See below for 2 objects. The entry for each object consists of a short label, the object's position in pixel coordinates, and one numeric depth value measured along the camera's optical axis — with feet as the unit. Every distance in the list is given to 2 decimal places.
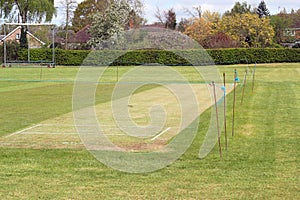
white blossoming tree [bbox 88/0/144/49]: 200.77
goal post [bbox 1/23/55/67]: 196.24
